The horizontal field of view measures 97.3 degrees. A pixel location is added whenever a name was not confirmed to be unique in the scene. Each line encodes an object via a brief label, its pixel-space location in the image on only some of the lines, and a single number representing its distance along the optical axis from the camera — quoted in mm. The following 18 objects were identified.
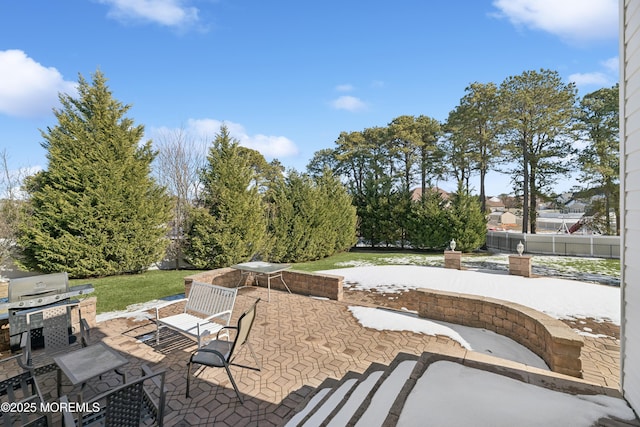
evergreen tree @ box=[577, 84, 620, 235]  18844
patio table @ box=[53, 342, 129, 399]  2658
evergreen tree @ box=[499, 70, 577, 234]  19625
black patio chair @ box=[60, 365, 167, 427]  2092
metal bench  4219
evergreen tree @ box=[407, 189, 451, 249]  20391
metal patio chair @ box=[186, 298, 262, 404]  3324
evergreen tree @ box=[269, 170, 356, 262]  15930
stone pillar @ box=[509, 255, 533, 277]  11016
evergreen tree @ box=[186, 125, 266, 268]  12922
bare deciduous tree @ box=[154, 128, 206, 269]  15164
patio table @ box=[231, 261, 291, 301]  7098
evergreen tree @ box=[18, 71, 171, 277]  10750
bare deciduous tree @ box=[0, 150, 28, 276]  10656
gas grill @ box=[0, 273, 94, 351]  3805
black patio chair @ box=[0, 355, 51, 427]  2481
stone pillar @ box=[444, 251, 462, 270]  13227
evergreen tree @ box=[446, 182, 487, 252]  19656
